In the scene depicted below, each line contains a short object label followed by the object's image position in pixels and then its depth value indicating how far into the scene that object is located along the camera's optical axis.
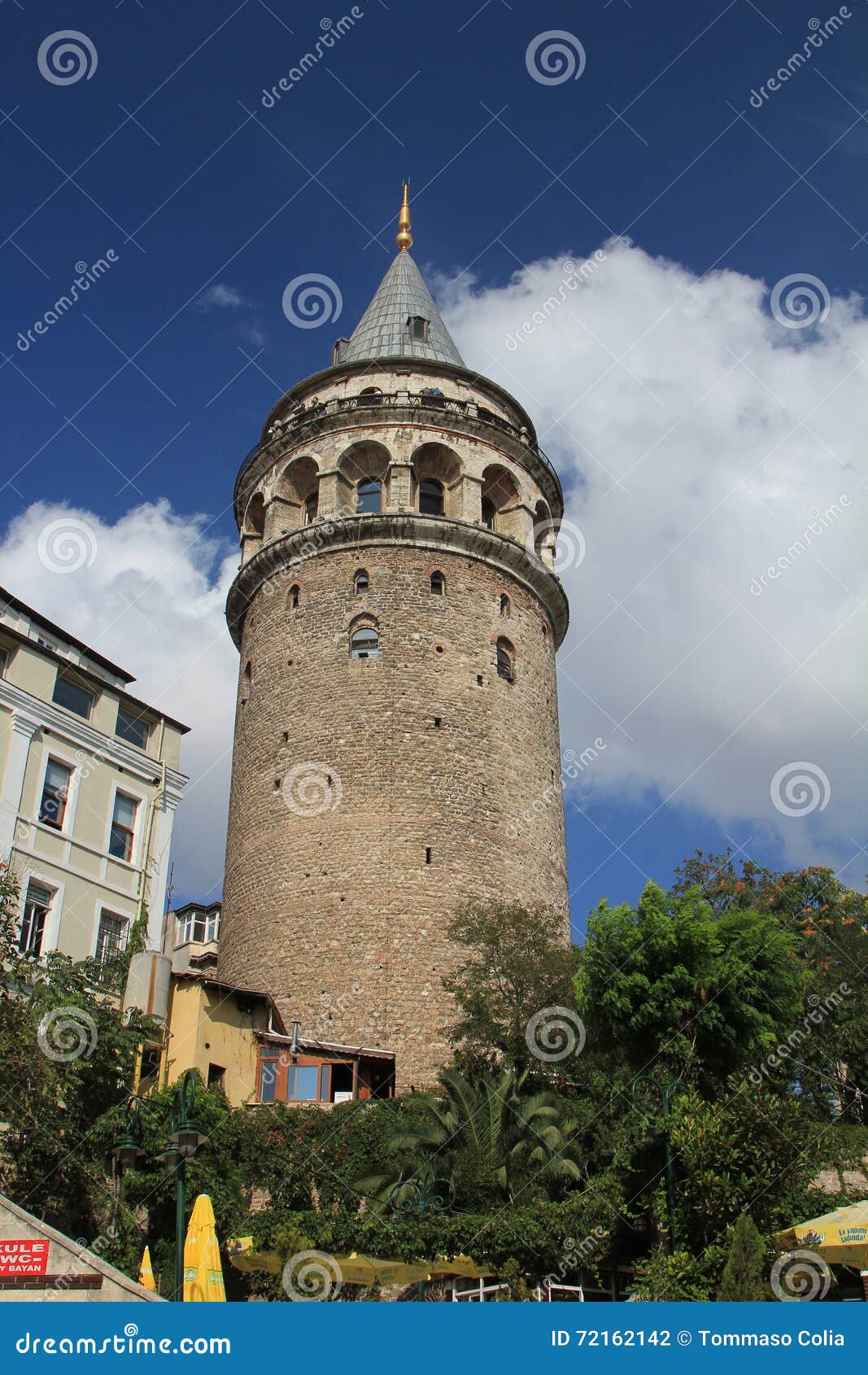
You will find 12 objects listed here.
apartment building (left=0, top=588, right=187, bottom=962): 21.12
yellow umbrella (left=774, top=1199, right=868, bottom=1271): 15.09
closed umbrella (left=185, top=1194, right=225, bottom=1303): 14.63
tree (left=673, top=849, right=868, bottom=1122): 30.50
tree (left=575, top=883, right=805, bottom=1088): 19.00
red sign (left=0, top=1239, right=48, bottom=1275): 13.54
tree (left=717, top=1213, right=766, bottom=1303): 13.93
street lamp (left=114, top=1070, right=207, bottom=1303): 13.59
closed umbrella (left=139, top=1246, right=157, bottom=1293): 16.50
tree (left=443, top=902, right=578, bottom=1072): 23.00
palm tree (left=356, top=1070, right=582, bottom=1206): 19.84
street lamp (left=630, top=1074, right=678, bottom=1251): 16.44
